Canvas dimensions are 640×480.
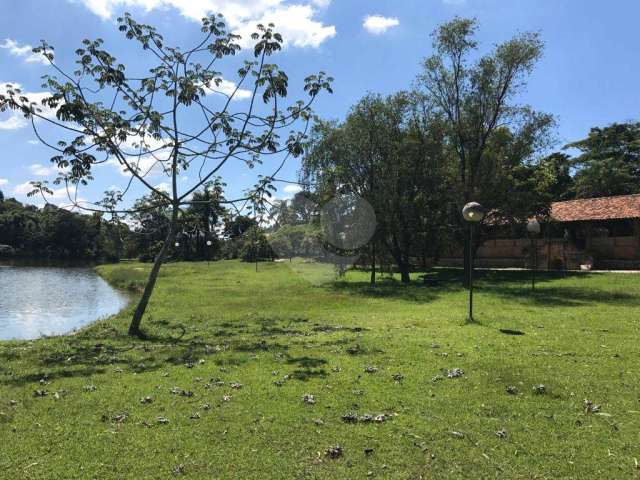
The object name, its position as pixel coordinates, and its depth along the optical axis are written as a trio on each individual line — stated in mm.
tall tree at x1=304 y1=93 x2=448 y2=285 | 25875
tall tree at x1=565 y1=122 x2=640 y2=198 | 42031
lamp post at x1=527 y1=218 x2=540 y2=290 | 21244
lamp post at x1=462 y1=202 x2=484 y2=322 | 11738
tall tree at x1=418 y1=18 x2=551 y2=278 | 25500
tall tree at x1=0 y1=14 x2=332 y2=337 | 10211
